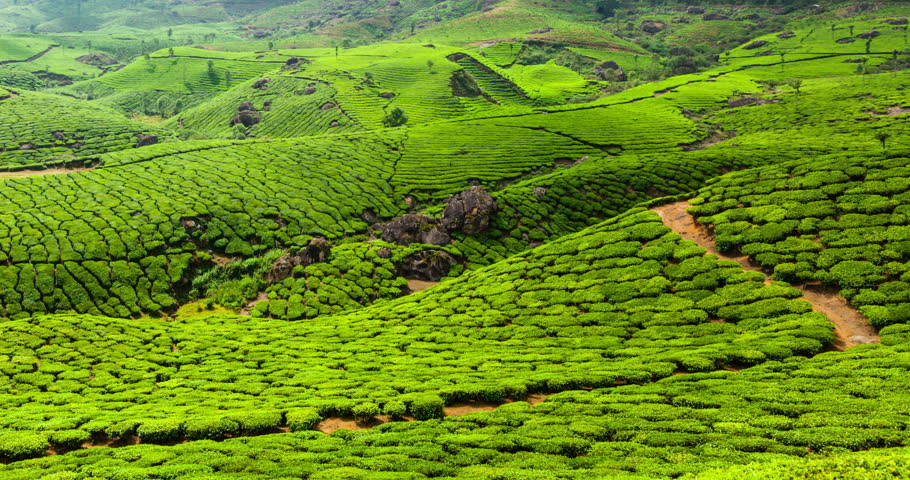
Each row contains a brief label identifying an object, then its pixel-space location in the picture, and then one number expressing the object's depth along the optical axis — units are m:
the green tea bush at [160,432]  23.66
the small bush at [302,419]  24.55
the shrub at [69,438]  23.17
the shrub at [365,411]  25.45
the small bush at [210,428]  23.61
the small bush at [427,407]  25.56
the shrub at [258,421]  24.17
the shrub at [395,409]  25.44
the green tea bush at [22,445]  21.84
